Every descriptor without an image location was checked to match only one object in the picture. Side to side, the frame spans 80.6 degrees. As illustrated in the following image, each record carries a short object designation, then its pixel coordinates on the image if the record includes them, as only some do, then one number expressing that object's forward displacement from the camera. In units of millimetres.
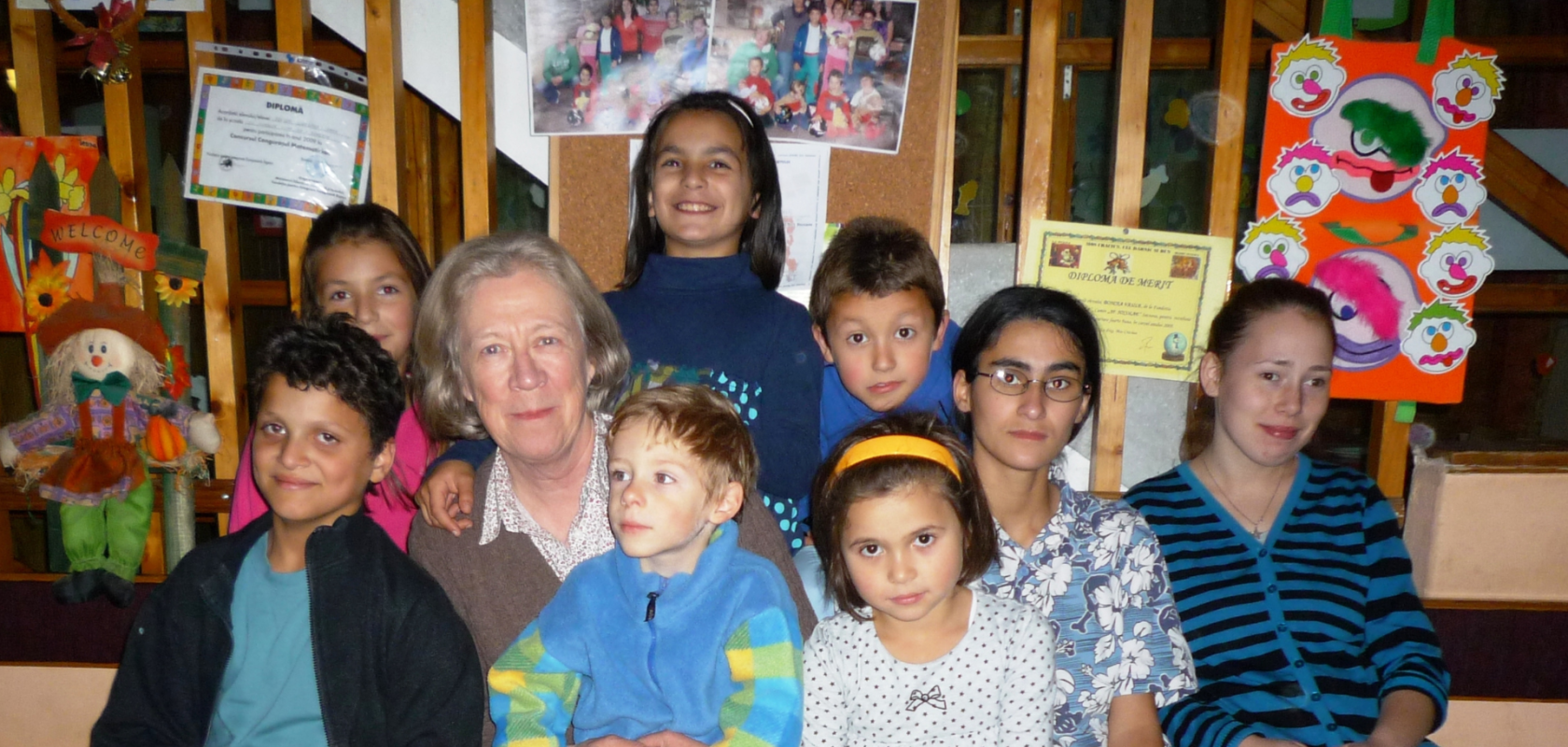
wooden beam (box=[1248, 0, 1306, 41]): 2277
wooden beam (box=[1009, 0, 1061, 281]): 2105
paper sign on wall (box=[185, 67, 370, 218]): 2227
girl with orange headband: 1430
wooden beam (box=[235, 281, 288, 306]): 2848
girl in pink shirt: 1958
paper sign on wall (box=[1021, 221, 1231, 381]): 2139
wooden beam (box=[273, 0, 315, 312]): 2225
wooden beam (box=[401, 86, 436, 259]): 2693
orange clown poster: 2090
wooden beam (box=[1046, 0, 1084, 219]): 3590
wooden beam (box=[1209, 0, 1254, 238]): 2070
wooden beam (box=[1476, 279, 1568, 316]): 2312
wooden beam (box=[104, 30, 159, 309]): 2289
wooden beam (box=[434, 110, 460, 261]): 3271
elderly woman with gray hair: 1509
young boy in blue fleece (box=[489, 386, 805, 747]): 1380
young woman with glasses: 1607
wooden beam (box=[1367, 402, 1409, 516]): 2225
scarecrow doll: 2209
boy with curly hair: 1470
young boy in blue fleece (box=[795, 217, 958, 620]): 1911
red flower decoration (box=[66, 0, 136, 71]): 2207
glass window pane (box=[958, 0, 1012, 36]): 4160
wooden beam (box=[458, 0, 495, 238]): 2178
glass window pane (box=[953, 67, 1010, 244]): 4109
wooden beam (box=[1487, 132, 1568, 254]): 2275
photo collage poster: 2191
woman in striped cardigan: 1664
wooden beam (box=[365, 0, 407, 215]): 2191
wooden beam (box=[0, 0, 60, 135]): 2277
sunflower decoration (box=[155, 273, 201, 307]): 2314
